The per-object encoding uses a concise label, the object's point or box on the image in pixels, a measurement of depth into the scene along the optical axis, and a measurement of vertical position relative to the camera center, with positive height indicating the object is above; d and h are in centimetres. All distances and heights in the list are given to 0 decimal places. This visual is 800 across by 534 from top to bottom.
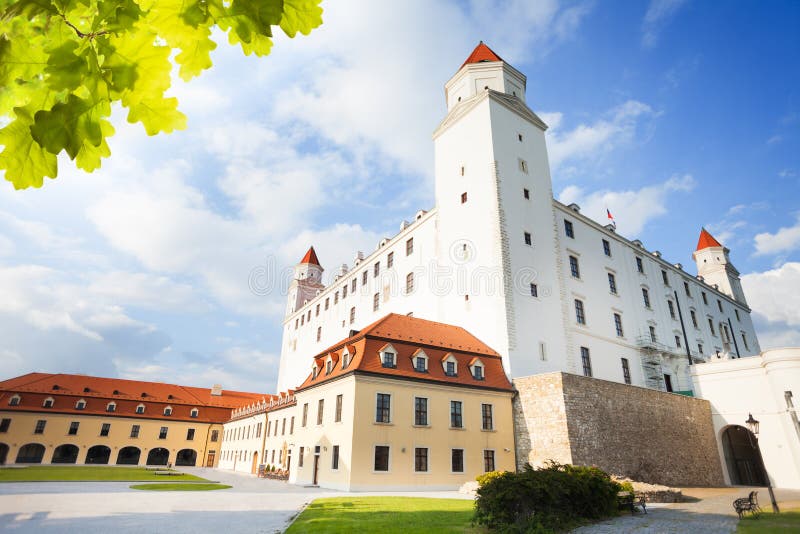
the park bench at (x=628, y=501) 1466 -144
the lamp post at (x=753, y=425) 1660 +111
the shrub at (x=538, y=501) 1123 -119
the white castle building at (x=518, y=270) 2934 +1366
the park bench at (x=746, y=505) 1378 -145
